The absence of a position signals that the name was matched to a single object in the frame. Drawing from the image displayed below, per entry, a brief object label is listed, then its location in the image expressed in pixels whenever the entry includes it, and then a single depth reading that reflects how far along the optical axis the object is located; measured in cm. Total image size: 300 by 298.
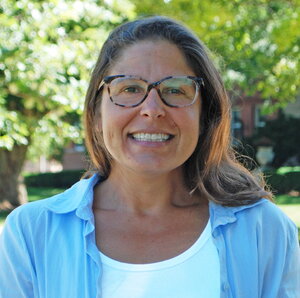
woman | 202
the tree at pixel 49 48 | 843
